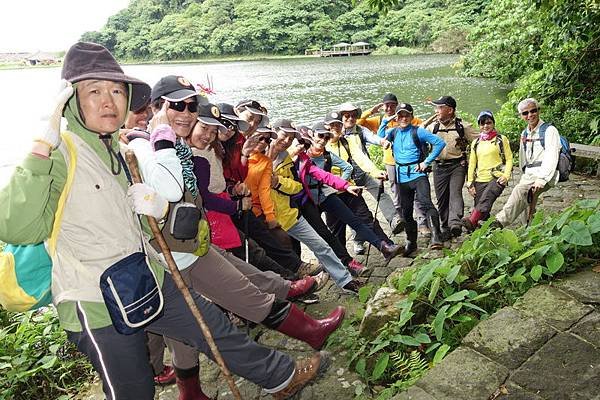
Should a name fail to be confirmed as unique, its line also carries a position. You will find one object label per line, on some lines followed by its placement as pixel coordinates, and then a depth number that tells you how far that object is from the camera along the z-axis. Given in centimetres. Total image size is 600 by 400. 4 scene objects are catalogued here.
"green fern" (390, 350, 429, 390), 252
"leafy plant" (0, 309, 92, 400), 339
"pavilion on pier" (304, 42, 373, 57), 6938
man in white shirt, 478
